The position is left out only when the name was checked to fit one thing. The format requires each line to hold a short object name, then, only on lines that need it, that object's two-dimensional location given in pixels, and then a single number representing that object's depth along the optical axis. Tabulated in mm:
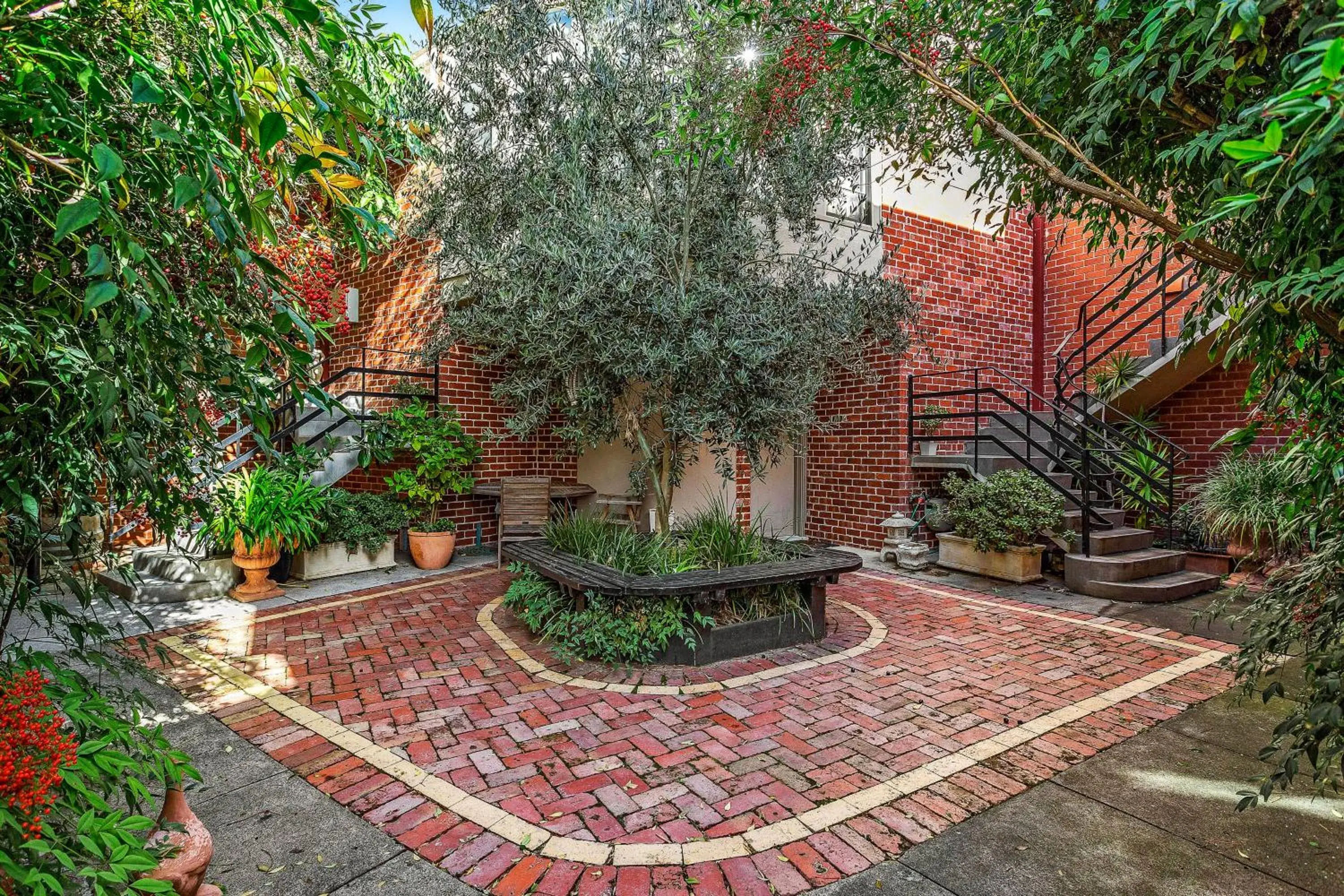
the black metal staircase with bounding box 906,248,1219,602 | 5840
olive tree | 4402
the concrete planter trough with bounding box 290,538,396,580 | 6012
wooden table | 6914
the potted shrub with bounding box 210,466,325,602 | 5348
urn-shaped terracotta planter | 5355
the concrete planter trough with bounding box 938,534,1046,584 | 6109
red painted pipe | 8625
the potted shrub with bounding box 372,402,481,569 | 6613
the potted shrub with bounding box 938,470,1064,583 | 5922
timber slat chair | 6734
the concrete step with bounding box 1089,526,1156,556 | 5965
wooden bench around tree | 3883
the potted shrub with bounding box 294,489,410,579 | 6059
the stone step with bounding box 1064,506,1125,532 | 6285
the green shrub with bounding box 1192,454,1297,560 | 5652
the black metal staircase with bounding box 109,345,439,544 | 6285
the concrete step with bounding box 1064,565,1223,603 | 5488
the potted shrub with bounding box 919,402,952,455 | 7398
